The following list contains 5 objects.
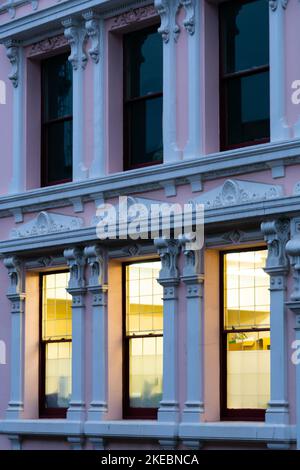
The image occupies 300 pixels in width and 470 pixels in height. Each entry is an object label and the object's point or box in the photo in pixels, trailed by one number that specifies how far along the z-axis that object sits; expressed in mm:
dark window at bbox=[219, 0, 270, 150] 20094
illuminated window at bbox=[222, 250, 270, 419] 19703
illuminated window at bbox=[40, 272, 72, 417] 22873
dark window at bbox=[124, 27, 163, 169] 21812
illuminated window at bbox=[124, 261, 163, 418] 21281
